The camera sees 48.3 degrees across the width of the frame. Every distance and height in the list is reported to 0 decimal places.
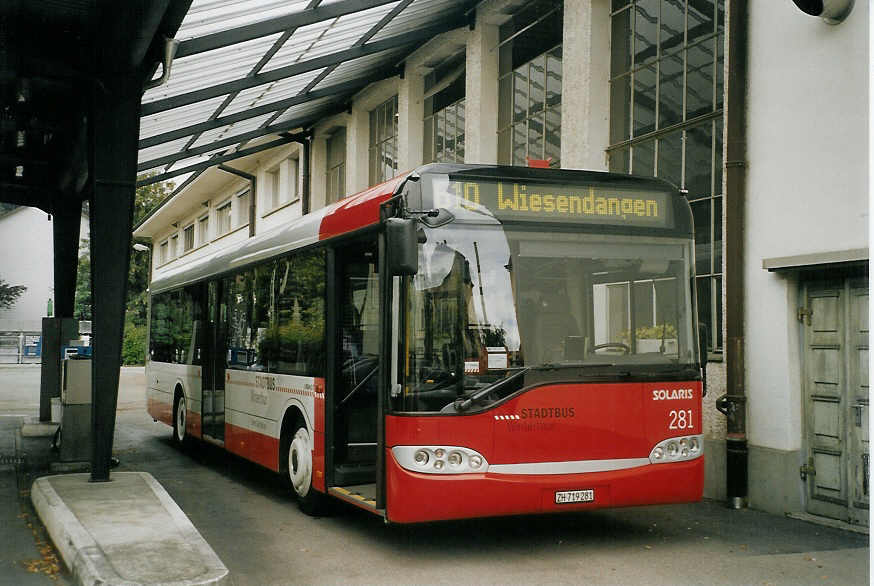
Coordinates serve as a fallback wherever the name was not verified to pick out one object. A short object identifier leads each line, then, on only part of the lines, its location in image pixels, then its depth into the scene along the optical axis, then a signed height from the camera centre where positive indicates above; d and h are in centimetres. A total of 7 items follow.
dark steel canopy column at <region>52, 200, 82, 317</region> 1600 +162
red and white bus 711 +6
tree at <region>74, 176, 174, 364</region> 4981 +327
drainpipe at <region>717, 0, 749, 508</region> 977 +101
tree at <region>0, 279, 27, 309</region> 5444 +303
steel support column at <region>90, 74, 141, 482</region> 929 +115
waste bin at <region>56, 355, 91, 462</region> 1187 -79
